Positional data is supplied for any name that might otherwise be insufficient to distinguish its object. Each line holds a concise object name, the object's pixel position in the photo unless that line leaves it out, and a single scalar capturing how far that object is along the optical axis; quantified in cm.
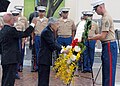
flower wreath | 770
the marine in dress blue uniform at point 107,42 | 771
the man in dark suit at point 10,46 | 812
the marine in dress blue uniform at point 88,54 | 1246
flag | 629
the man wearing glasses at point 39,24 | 1204
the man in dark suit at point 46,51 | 866
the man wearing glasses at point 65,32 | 1244
